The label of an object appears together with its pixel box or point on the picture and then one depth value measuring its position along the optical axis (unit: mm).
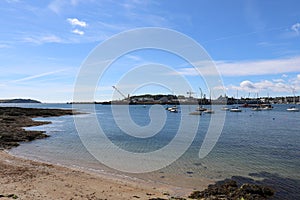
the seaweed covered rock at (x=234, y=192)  10284
